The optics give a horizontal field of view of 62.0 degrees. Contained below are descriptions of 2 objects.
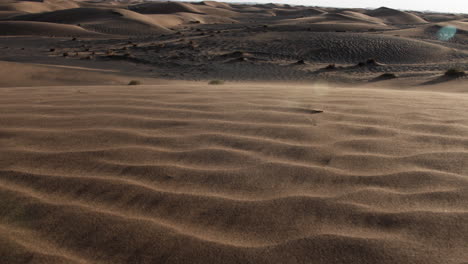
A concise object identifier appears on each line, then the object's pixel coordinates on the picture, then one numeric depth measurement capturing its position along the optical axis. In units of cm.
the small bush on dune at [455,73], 1146
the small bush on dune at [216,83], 1011
